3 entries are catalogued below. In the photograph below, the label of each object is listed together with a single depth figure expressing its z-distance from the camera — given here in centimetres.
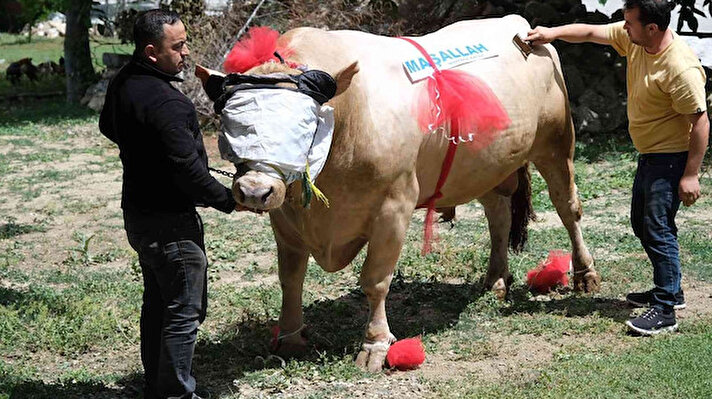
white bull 475
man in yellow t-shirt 520
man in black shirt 410
